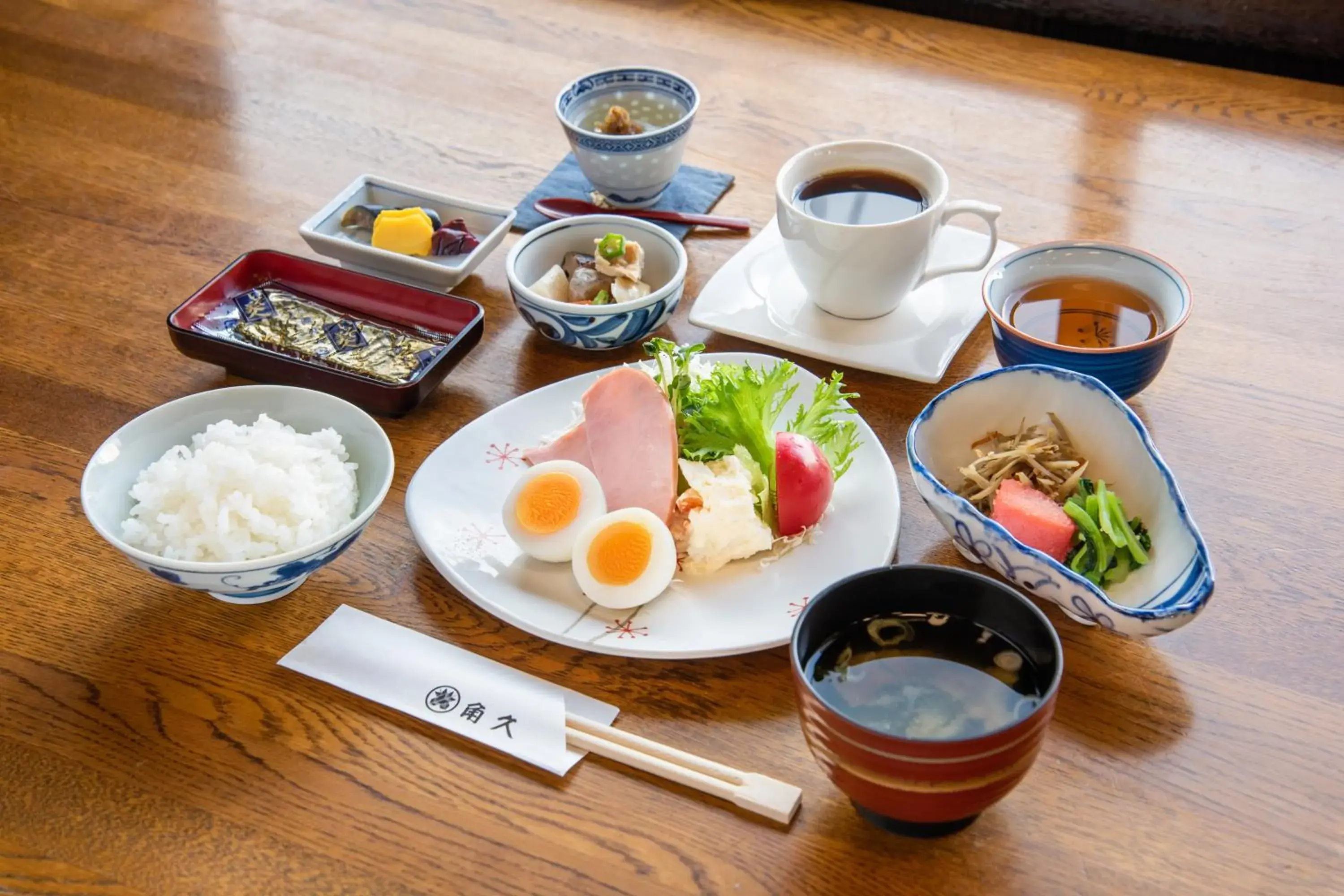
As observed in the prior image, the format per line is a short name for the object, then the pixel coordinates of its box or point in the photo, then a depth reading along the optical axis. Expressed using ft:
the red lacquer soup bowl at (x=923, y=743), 2.95
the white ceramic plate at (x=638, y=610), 3.92
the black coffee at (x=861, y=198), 5.19
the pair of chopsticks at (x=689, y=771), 3.47
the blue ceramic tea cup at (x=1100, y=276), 4.43
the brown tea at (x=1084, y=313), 4.64
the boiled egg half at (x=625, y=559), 3.94
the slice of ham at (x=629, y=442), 4.22
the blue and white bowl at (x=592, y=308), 5.08
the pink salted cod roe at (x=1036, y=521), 3.92
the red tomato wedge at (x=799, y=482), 4.12
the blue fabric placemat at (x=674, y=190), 6.19
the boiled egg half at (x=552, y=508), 4.10
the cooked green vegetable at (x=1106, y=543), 3.85
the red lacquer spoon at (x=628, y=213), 6.06
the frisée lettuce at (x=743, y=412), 4.37
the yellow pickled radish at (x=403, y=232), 5.73
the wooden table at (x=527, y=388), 3.44
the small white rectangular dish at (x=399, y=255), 5.61
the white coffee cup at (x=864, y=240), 4.97
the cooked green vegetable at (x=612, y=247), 5.32
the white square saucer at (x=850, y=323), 5.09
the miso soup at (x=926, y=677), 3.23
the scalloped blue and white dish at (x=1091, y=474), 3.57
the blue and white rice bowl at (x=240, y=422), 3.86
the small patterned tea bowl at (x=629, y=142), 5.90
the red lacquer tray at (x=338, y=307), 4.95
